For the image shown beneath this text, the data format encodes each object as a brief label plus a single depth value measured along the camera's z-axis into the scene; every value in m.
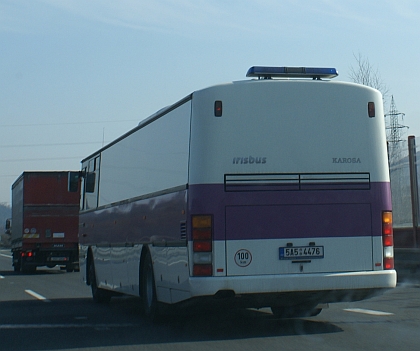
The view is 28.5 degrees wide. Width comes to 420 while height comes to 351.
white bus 9.78
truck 31.53
